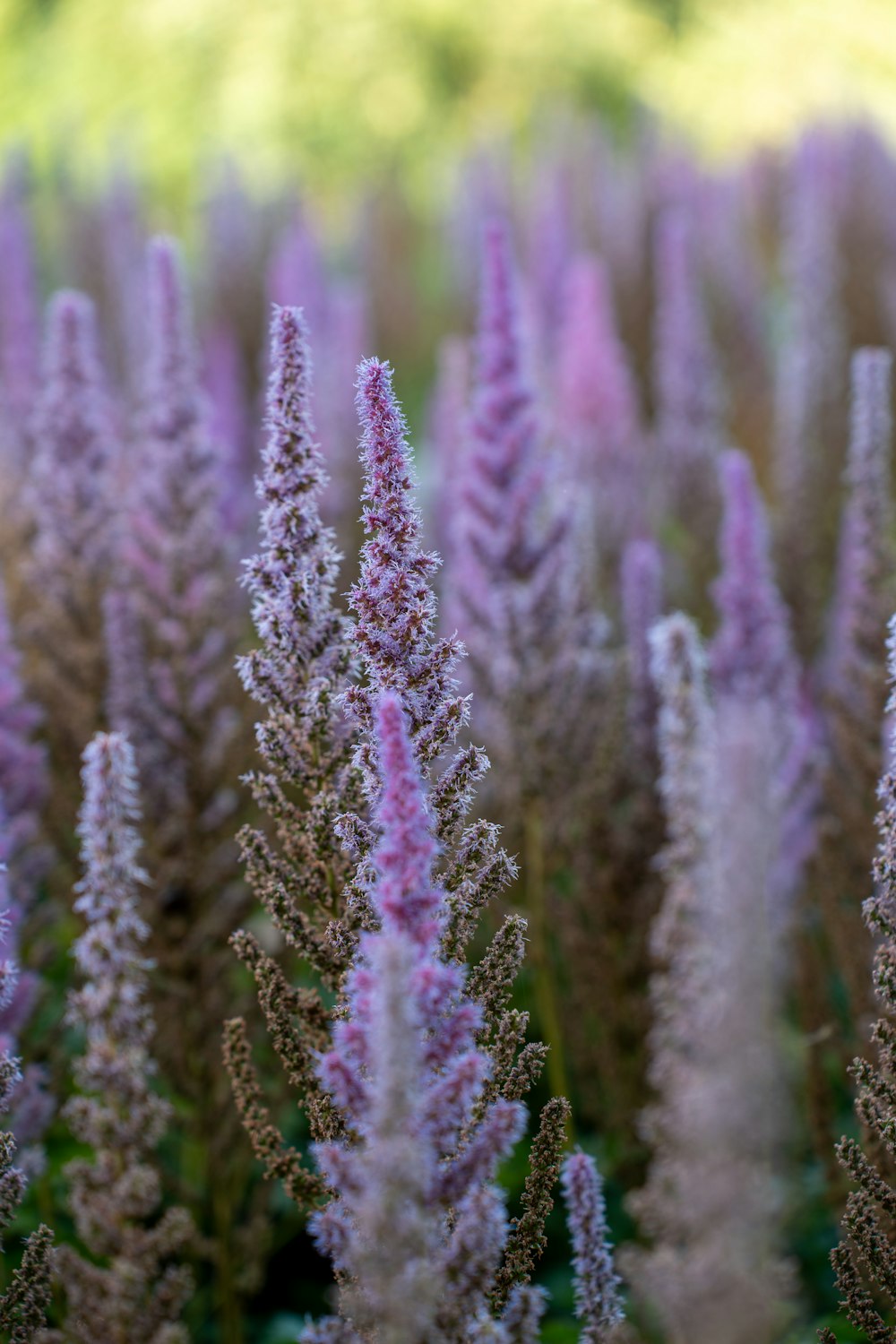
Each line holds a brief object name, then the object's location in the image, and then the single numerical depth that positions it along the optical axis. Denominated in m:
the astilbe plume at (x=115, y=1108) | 3.12
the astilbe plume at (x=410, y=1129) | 2.33
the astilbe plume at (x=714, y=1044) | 2.59
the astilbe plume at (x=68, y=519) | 6.97
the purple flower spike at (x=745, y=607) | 6.17
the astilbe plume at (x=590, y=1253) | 3.04
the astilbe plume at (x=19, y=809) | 4.97
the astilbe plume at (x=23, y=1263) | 3.13
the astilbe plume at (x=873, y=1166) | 3.17
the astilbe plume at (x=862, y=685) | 5.57
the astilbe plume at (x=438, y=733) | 3.03
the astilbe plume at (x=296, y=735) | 3.13
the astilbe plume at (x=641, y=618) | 6.66
